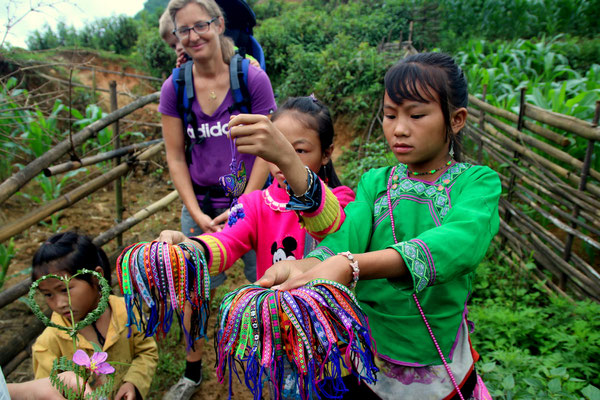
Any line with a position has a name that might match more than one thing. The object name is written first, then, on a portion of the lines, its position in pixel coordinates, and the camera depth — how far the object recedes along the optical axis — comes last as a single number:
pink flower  0.79
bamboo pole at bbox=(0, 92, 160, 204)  2.23
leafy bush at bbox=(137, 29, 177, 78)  13.42
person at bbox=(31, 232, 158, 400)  1.74
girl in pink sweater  1.44
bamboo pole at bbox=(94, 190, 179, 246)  3.12
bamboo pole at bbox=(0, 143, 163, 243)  2.41
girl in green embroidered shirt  1.16
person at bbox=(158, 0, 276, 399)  2.15
